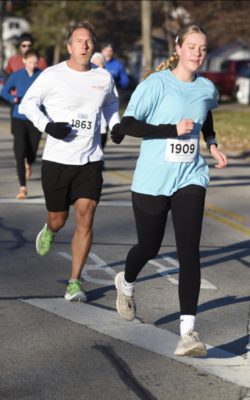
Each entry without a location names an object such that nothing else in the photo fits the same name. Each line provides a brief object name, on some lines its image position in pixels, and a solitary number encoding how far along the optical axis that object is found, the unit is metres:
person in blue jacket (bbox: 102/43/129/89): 17.47
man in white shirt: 8.07
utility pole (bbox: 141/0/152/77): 44.31
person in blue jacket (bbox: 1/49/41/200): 14.01
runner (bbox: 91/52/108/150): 15.62
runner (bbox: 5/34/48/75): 14.64
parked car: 53.69
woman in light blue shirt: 6.71
